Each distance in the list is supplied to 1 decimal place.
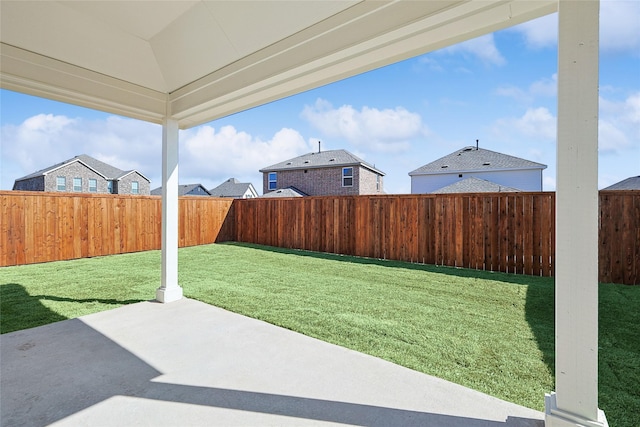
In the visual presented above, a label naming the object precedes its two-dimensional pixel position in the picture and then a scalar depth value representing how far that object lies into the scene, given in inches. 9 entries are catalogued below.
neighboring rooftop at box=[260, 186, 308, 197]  644.1
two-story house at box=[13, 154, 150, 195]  821.2
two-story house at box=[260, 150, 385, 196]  663.8
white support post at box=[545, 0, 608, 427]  58.8
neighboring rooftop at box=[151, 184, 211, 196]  1103.0
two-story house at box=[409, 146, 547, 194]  525.8
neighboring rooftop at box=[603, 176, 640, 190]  345.3
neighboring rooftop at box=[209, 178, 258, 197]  1022.2
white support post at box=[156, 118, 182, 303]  154.5
